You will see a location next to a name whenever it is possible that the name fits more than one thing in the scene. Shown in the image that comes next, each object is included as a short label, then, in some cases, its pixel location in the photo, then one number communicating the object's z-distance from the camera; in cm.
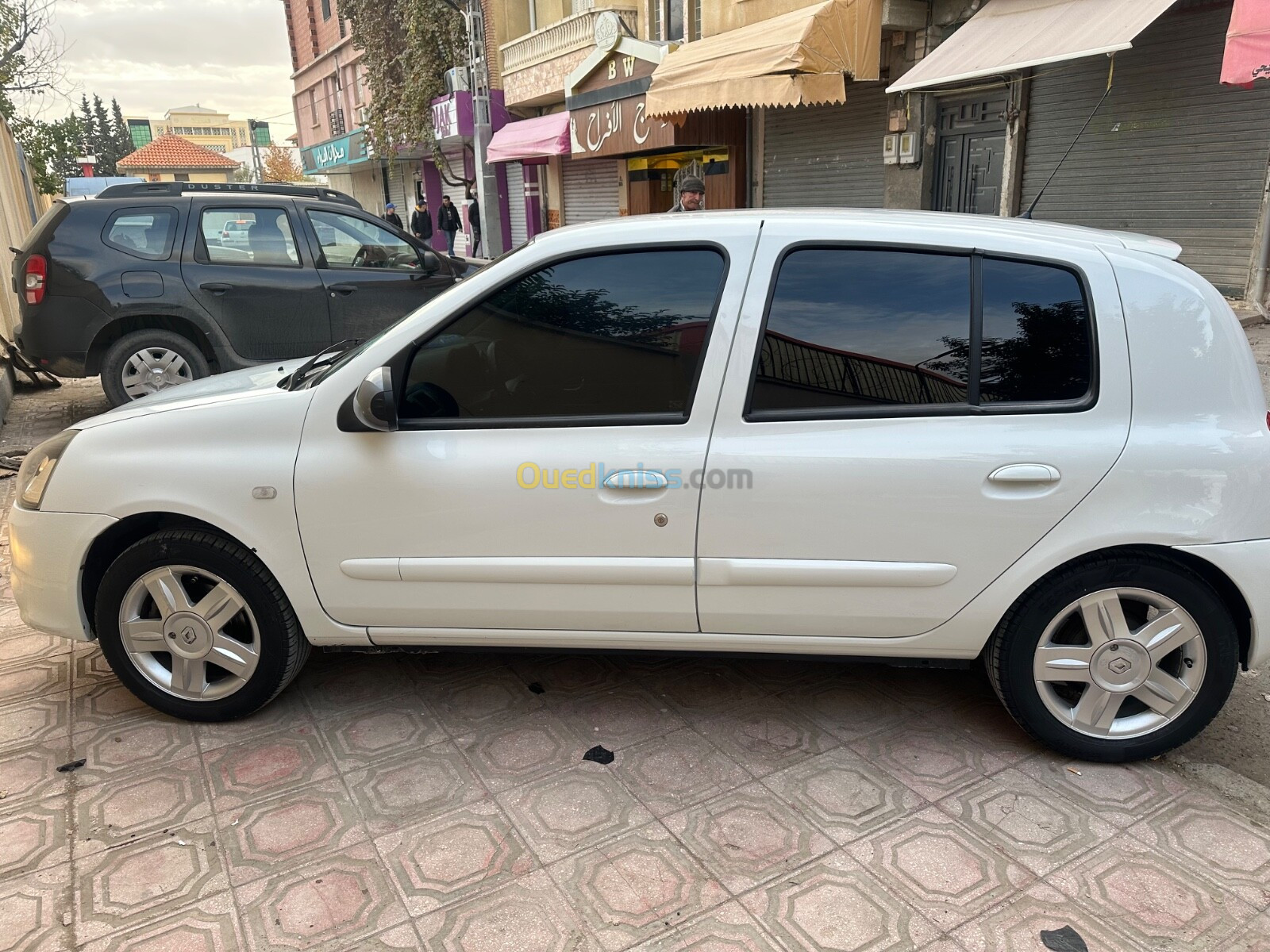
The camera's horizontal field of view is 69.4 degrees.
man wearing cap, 746
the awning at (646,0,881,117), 1079
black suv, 705
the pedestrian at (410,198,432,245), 2172
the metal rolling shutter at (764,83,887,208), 1263
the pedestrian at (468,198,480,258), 2269
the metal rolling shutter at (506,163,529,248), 2561
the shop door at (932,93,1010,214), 1098
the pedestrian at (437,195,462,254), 2298
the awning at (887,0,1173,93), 786
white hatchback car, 267
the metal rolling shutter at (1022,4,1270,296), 841
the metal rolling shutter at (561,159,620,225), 2062
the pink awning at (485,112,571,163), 1938
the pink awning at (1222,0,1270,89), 672
